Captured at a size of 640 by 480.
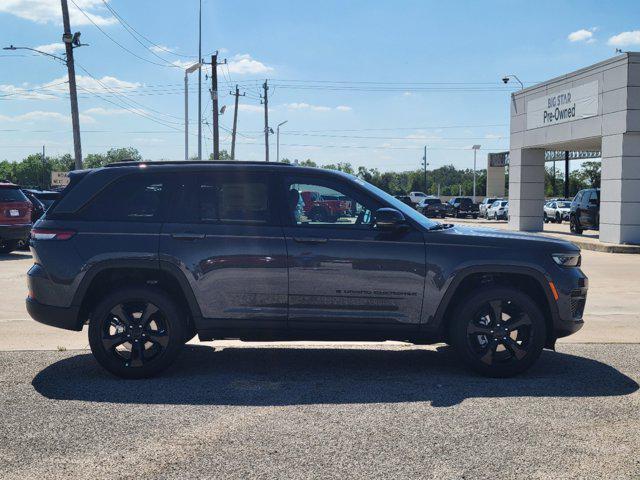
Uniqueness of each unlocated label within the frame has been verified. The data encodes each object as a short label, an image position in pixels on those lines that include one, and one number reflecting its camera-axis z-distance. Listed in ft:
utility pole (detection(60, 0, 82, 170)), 83.66
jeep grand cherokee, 18.74
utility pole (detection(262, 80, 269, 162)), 207.16
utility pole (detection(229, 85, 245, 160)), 185.99
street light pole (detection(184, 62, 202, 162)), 127.85
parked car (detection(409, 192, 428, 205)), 187.64
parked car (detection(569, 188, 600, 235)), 87.92
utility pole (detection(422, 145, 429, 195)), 368.27
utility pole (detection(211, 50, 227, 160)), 117.50
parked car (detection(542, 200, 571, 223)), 143.23
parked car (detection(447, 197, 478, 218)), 170.30
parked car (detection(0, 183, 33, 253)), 53.47
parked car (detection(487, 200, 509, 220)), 157.79
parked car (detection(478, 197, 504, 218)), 171.77
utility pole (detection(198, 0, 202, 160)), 137.18
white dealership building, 66.74
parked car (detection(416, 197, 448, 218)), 165.17
